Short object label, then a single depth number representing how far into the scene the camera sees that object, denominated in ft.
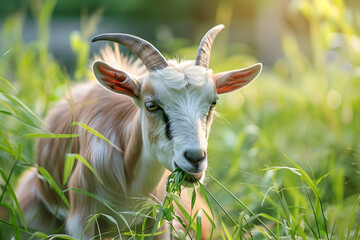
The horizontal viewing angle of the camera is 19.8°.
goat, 19.65
